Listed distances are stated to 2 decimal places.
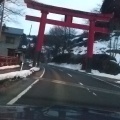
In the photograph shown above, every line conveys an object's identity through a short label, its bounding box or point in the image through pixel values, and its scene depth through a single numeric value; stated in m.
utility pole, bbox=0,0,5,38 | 40.69
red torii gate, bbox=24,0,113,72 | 50.16
